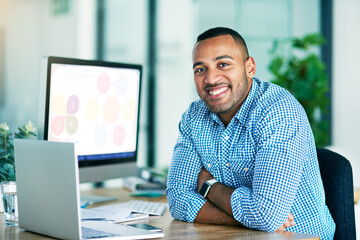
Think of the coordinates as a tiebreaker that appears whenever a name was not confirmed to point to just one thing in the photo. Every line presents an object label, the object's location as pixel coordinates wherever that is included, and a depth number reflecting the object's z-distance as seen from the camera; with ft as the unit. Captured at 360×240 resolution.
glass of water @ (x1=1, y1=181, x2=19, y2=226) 6.46
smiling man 6.40
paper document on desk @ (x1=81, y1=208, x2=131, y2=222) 6.56
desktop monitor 7.34
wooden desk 6.07
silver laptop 5.58
